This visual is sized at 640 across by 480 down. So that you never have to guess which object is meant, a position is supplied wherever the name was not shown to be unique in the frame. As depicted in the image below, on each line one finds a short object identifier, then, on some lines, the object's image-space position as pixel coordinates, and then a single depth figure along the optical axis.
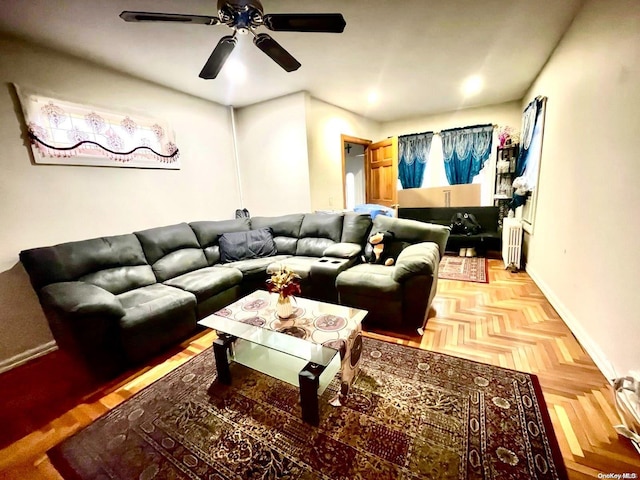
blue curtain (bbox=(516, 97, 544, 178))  3.09
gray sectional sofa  1.84
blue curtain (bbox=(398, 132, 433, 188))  5.32
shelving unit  4.39
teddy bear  2.75
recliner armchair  2.09
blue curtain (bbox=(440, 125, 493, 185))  4.81
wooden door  4.79
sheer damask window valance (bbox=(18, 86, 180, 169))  2.24
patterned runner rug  3.42
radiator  3.53
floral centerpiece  1.68
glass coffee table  1.40
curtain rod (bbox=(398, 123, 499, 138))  4.70
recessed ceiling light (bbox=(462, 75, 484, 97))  3.41
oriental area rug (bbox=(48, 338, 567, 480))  1.18
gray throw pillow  3.12
